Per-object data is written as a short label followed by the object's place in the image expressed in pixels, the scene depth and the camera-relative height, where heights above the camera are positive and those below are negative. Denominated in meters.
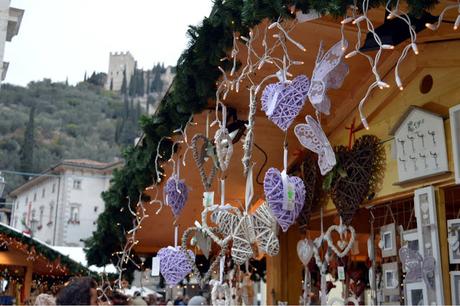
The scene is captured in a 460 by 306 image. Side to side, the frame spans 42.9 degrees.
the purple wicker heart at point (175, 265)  6.00 +0.44
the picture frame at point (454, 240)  4.91 +0.60
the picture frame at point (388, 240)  5.91 +0.71
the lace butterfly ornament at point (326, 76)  4.18 +1.68
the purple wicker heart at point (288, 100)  4.35 +1.52
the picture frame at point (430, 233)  4.93 +0.67
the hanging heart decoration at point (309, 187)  6.83 +1.41
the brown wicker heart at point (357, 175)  5.91 +1.36
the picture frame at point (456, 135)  4.79 +1.41
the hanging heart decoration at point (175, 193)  6.32 +1.22
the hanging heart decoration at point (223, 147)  5.32 +1.44
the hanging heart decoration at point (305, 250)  6.57 +0.67
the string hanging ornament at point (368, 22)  3.39 +1.68
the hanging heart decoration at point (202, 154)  5.75 +1.53
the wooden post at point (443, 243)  4.96 +0.58
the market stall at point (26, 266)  10.10 +0.85
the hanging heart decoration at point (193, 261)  5.59 +0.49
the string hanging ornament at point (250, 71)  4.57 +1.93
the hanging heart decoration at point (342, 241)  5.95 +0.71
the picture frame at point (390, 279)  5.82 +0.32
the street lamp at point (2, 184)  10.93 +2.24
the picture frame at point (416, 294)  5.02 +0.16
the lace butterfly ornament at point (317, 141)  4.50 +1.28
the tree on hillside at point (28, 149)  56.74 +15.21
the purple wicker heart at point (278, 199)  4.62 +0.86
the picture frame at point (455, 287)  4.86 +0.21
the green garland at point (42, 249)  9.94 +0.98
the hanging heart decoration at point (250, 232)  5.02 +0.66
